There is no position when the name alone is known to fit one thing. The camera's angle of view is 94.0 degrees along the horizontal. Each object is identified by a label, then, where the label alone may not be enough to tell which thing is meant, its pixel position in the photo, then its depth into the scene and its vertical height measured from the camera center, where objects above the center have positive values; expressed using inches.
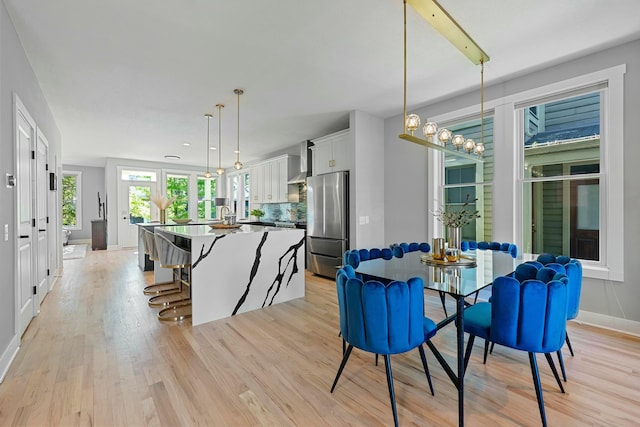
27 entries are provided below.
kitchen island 122.0 -26.1
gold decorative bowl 234.1 -7.3
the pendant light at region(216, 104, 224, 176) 170.2 +60.2
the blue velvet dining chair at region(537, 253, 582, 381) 77.4 -19.6
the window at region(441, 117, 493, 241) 148.9 +15.2
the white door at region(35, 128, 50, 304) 138.7 -0.8
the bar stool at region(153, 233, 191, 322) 126.7 -20.9
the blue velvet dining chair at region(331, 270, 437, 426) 61.9 -22.3
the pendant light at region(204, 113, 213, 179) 185.6 +60.3
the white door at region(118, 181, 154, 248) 344.8 +3.5
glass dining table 65.0 -16.3
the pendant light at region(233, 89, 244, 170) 148.6 +60.4
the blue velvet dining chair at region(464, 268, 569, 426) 62.6 -22.6
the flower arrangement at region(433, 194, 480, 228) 155.3 -0.6
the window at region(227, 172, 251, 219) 355.3 +20.5
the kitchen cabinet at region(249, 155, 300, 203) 269.0 +32.6
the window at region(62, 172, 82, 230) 390.3 +14.6
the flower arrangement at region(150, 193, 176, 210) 226.5 +7.5
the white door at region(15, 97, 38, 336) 103.0 -2.6
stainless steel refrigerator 187.2 -6.6
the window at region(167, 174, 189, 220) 377.1 +23.0
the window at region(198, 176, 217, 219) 401.4 +14.6
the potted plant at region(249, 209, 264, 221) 306.7 -1.5
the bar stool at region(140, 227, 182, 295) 148.2 -43.4
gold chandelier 79.0 +53.5
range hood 243.0 +41.1
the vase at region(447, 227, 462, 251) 97.4 -8.4
